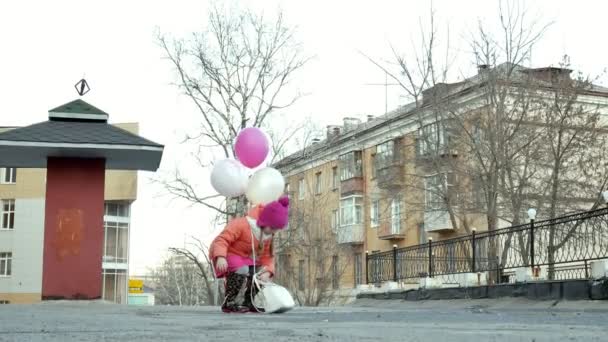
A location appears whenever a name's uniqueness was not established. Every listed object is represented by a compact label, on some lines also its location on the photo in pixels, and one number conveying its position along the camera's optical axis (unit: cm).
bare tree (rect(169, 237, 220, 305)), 3575
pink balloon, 976
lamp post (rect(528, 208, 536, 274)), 1444
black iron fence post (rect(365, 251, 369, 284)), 2169
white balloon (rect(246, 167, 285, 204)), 961
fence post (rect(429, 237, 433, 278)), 1841
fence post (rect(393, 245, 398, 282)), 2011
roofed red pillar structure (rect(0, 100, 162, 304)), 5159
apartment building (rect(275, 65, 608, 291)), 2542
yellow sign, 7141
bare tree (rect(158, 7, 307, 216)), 3155
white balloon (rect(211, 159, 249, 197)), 976
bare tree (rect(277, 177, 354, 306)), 3462
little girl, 947
